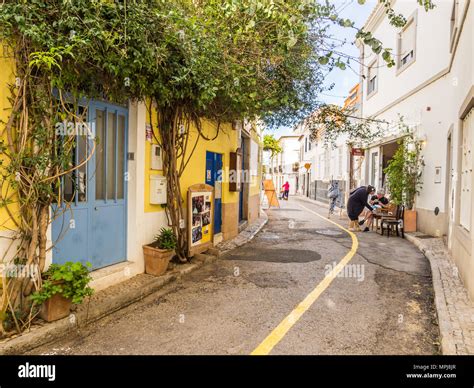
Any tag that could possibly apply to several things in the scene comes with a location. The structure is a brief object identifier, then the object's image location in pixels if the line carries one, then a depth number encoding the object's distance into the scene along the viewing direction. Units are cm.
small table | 1142
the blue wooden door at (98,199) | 467
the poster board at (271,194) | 2069
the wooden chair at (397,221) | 1095
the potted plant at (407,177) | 1111
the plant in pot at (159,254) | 582
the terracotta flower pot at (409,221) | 1105
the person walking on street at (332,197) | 1644
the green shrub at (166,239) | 604
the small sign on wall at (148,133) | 599
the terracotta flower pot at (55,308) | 387
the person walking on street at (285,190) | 2942
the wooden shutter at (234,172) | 962
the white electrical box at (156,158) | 615
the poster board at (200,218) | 696
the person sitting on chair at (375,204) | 1165
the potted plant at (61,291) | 382
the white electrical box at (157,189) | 612
